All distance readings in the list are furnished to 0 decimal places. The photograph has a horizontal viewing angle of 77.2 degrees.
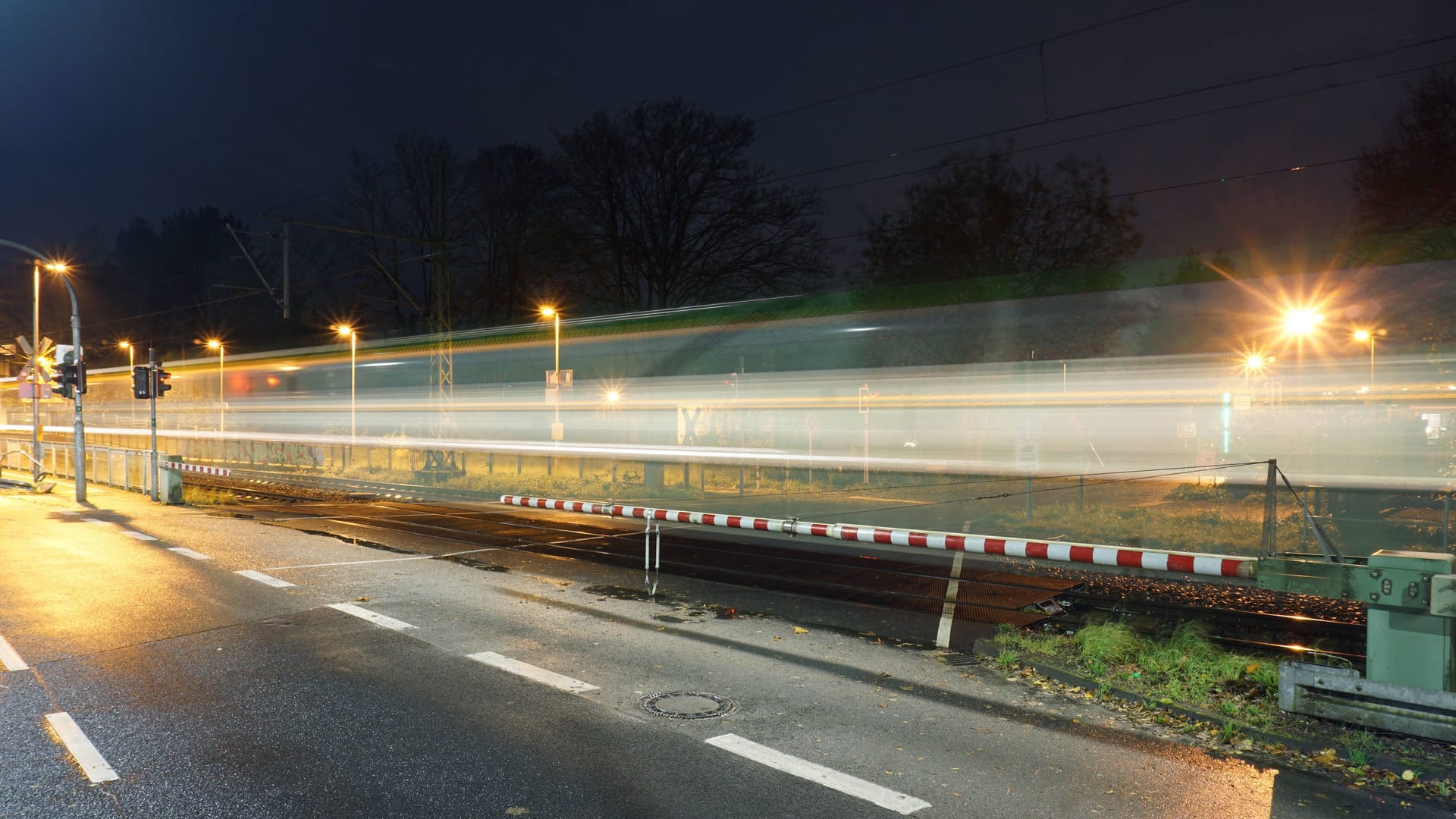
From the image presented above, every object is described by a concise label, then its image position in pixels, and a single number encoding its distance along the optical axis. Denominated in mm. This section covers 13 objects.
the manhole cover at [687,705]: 5688
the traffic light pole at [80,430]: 19922
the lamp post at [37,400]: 20016
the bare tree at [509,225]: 42219
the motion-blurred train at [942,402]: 14852
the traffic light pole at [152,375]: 20312
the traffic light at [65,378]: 20969
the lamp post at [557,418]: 23906
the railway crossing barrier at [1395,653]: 5090
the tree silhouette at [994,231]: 27344
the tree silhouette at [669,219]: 35344
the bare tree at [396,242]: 45812
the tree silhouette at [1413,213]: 20438
